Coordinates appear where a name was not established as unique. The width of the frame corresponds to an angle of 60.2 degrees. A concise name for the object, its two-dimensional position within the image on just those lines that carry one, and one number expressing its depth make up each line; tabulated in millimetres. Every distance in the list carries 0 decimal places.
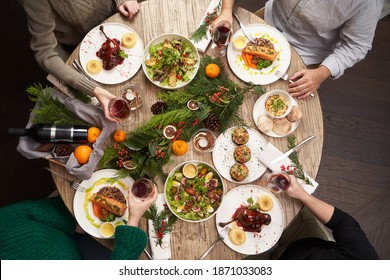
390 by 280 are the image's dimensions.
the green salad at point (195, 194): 1713
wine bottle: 1649
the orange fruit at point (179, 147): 1728
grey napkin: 1659
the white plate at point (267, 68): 1883
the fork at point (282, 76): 1880
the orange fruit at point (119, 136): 1732
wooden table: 1716
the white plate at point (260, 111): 1828
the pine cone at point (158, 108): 1790
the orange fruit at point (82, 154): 1661
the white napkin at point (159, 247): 1676
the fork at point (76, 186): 1720
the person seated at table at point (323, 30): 1876
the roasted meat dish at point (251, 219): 1703
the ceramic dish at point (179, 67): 1830
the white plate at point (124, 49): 1841
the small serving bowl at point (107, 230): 1675
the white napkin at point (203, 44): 1877
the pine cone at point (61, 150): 1698
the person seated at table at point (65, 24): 1735
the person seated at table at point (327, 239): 1731
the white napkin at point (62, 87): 1808
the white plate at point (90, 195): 1696
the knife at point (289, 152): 1771
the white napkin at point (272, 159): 1773
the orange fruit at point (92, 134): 1714
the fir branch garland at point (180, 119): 1687
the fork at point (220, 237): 1704
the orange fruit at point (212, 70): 1818
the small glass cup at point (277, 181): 1730
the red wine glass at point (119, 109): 1688
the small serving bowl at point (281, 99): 1825
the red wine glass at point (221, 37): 1819
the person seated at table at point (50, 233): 1579
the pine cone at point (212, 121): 1754
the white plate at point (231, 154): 1770
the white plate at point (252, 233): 1710
